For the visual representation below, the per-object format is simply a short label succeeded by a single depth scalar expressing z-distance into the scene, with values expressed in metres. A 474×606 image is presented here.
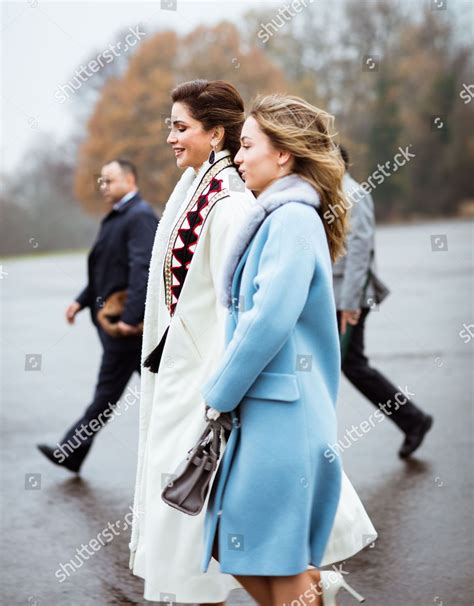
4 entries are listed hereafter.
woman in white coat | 7.33
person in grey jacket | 12.98
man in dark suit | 12.87
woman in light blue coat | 6.12
